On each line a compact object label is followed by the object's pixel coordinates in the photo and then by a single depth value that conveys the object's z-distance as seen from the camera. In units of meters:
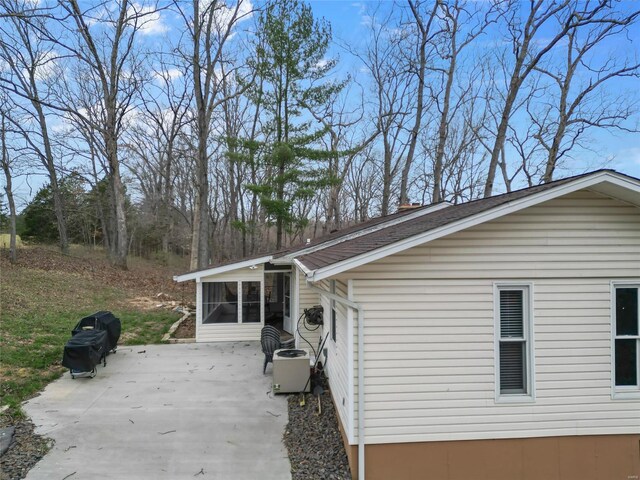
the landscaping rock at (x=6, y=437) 4.91
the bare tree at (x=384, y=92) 20.70
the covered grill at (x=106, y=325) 8.66
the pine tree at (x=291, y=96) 16.62
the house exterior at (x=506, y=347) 4.45
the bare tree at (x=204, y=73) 18.59
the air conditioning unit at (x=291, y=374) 6.92
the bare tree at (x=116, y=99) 20.16
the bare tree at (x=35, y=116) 18.69
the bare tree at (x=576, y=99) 17.06
